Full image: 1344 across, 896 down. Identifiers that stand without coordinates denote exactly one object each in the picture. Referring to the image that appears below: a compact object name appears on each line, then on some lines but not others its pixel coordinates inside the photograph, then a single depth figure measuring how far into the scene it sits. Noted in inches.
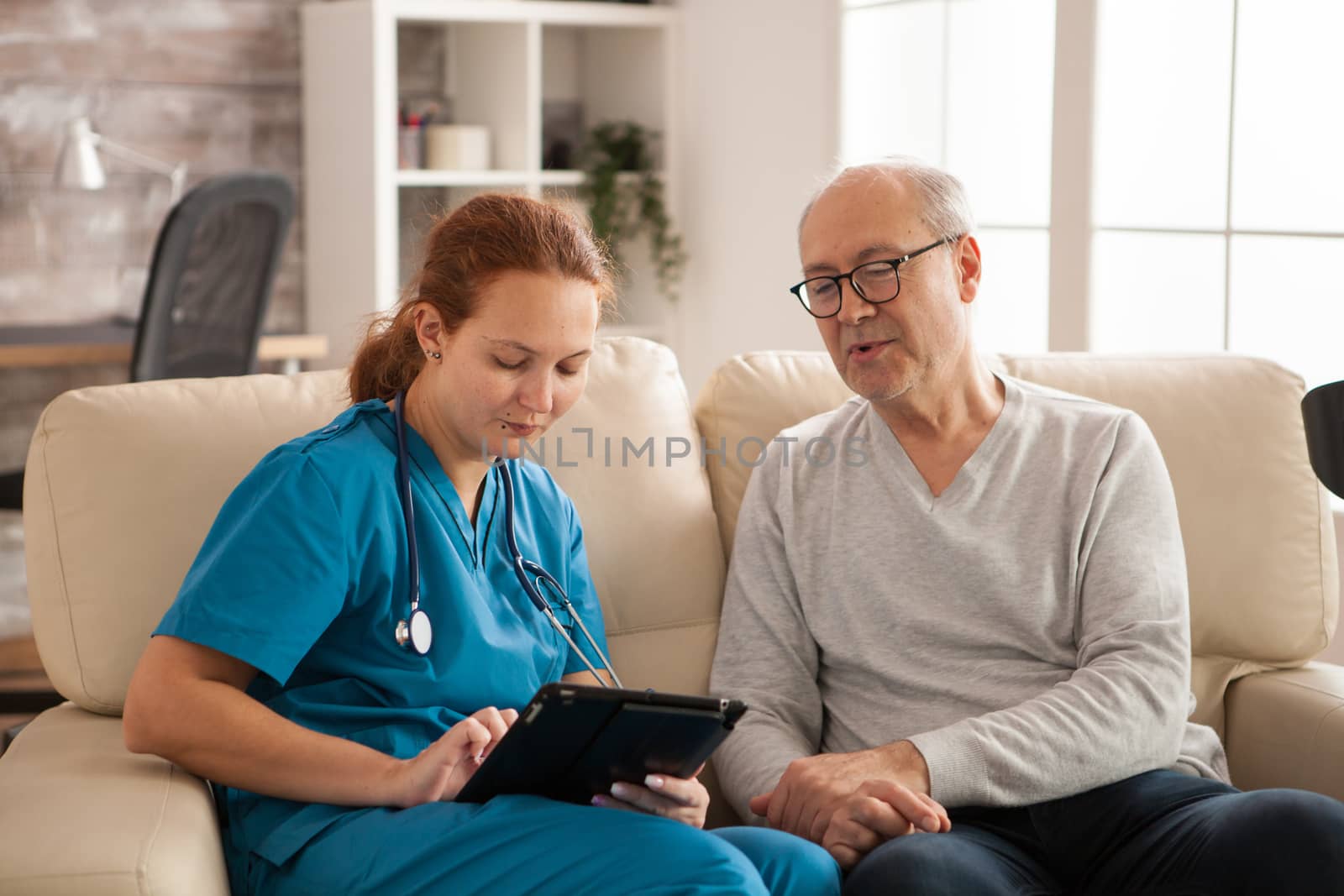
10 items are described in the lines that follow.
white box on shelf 157.1
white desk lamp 143.3
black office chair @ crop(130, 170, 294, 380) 123.3
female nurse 49.5
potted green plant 161.6
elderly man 59.4
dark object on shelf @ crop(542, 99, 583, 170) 166.6
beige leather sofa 61.9
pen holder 155.6
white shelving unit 148.6
